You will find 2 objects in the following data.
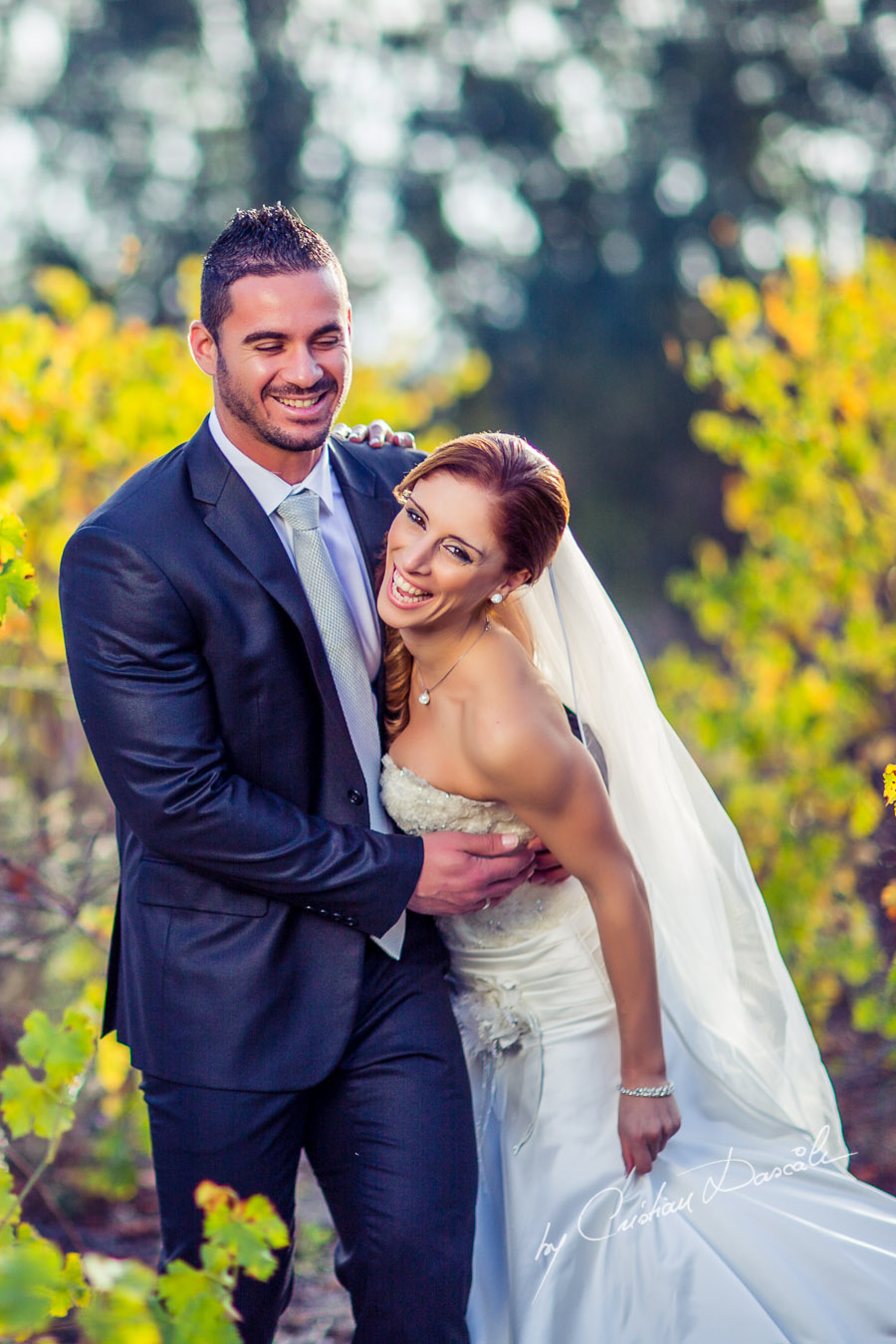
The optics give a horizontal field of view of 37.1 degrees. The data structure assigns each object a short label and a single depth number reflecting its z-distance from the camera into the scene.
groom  2.63
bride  2.77
